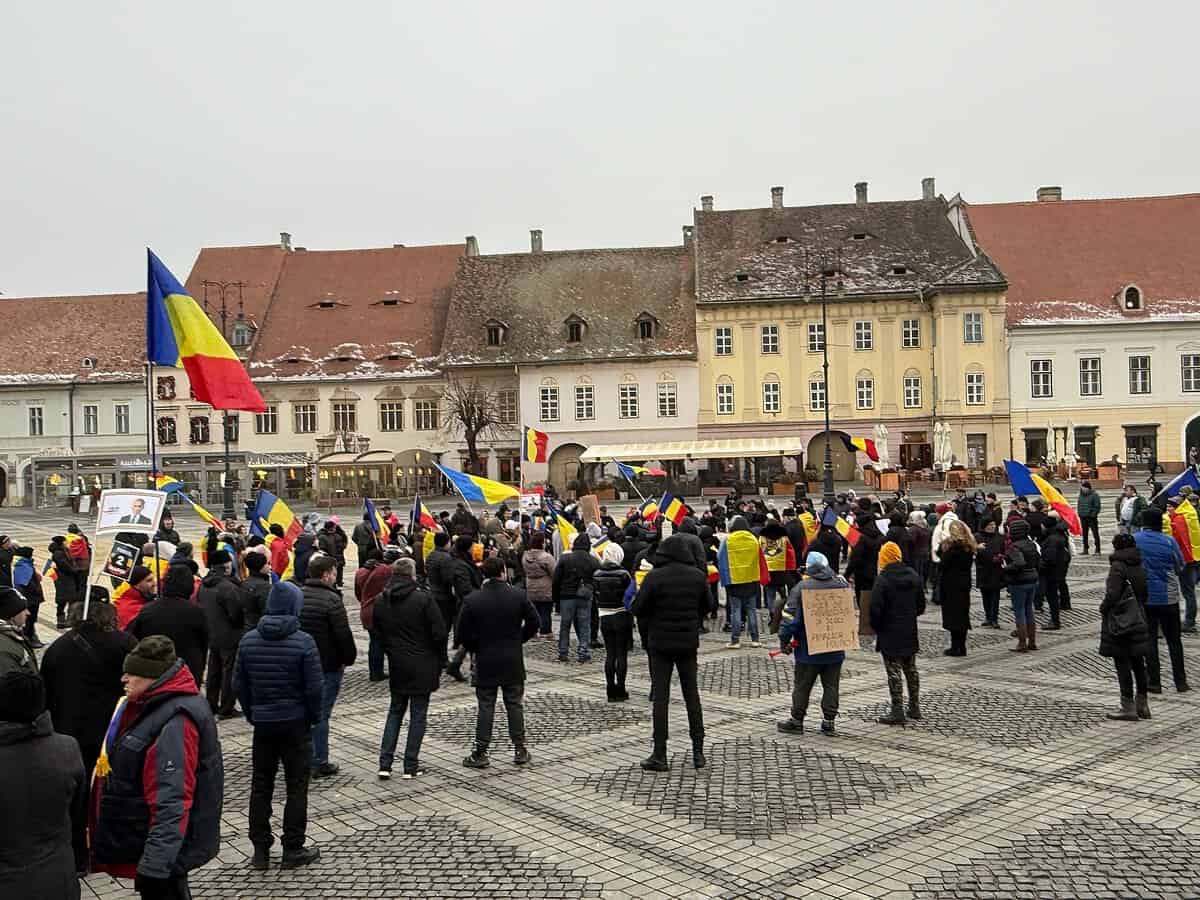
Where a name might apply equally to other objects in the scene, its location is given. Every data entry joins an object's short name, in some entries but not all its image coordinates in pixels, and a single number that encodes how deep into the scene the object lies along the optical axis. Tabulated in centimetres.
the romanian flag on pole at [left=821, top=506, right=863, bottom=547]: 1742
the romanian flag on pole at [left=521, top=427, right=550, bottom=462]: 3033
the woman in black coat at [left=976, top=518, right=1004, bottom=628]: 1423
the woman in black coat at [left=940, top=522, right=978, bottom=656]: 1315
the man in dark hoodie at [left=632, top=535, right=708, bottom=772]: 862
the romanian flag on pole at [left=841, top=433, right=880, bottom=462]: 3618
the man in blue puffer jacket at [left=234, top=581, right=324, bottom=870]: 688
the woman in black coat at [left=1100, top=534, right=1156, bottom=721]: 979
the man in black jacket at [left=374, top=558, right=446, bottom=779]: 854
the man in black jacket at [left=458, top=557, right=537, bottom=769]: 884
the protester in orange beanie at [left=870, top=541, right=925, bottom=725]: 991
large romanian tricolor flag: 1451
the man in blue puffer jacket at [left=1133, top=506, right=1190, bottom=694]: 1071
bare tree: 5378
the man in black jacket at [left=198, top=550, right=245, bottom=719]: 1062
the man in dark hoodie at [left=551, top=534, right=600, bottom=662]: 1337
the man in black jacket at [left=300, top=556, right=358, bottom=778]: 824
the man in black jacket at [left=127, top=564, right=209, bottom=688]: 862
